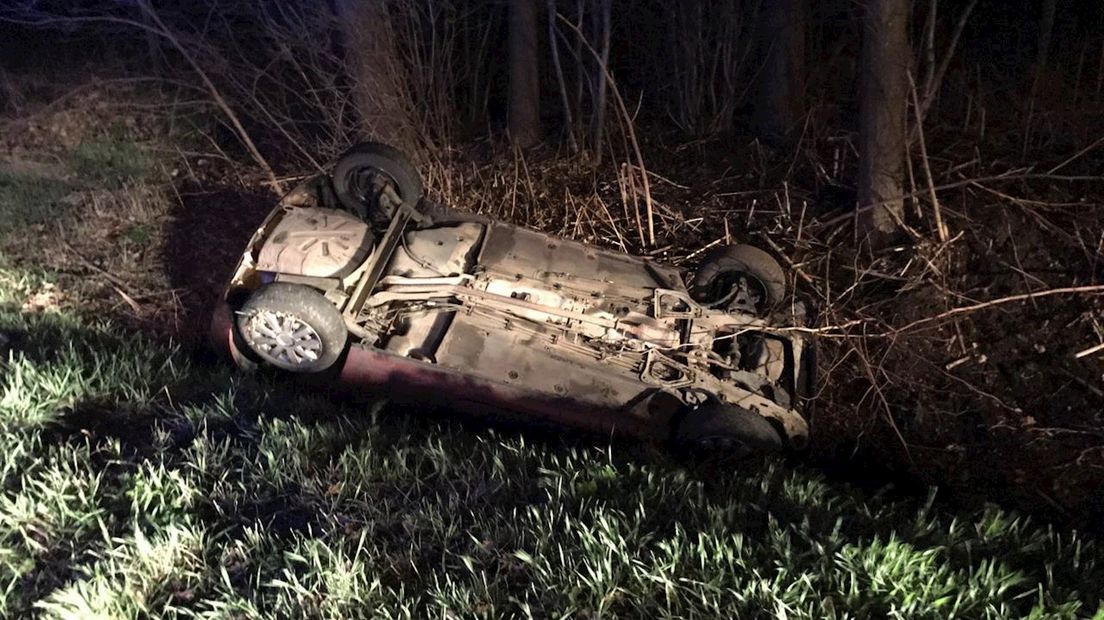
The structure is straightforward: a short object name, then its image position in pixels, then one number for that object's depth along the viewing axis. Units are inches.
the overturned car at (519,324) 171.3
